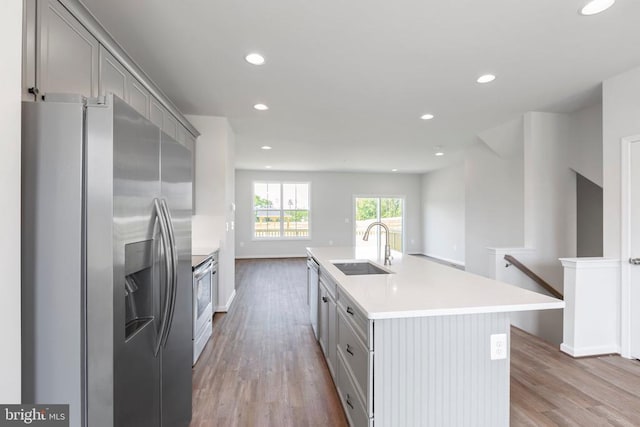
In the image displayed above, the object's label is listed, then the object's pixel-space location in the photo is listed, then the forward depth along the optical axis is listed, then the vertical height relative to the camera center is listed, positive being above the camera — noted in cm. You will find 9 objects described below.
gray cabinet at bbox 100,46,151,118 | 185 +91
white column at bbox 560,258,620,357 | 278 -88
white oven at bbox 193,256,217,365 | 259 -87
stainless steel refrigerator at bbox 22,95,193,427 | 95 -14
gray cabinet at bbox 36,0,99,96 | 131 +80
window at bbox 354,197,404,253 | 955 -4
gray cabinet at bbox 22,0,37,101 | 120 +68
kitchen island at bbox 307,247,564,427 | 142 -69
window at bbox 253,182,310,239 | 896 +11
